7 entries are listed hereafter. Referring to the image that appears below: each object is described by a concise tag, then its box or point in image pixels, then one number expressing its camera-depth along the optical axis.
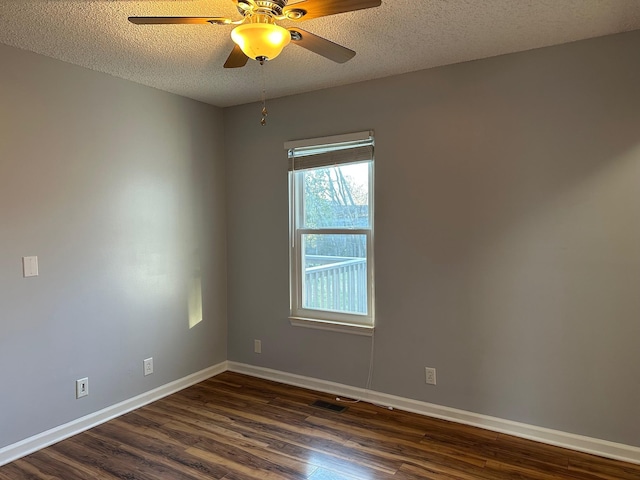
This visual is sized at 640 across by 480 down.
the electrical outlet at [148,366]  3.36
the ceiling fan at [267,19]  1.69
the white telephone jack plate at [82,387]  2.91
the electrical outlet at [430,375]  3.08
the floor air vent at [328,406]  3.21
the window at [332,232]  3.36
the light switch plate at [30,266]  2.64
